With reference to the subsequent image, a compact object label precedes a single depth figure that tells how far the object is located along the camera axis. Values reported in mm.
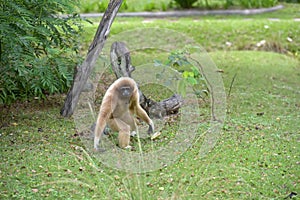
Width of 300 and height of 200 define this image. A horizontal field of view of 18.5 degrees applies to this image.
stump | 10153
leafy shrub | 9287
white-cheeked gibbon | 8504
